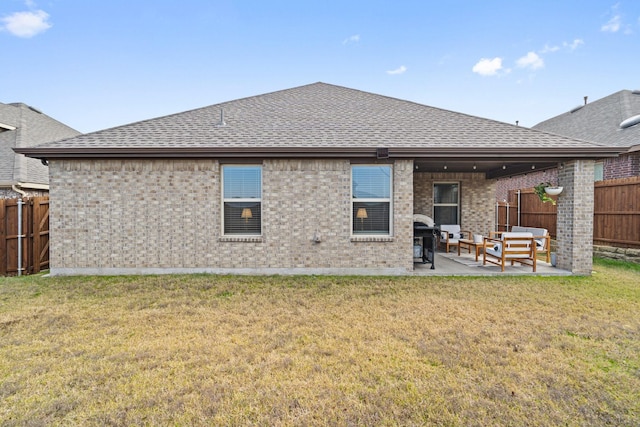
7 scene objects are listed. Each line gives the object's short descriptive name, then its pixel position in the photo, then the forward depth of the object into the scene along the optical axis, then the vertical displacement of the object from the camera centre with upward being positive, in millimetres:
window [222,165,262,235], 7297 +283
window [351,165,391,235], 7316 +327
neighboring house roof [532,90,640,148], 11461 +4537
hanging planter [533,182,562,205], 7184 +545
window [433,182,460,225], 11336 +285
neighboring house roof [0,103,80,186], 10805 +3264
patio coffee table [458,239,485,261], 8234 -1000
